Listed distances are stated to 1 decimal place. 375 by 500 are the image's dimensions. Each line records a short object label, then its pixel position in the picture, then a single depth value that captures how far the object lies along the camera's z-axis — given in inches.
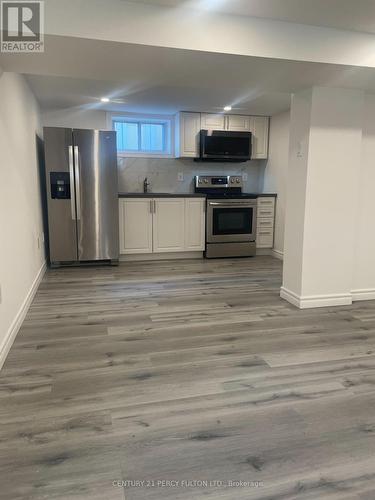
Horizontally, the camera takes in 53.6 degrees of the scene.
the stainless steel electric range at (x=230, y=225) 215.8
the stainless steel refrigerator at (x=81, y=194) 179.9
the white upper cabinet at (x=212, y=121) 217.8
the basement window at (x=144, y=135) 222.1
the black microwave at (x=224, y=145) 215.9
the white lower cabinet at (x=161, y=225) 204.2
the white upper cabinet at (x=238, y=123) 222.1
